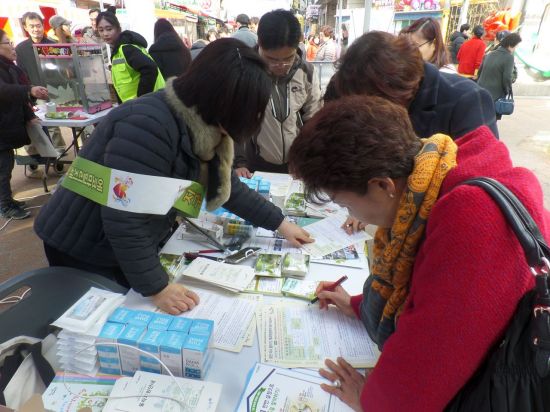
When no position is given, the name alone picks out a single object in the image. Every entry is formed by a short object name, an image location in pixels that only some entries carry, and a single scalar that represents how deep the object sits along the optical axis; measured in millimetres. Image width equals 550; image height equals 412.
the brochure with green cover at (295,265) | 1293
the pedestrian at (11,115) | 3242
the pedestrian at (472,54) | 6684
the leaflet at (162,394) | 784
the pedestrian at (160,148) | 1026
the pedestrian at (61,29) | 4829
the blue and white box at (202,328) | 909
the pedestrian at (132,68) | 3252
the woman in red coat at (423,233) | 560
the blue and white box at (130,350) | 871
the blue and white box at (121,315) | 936
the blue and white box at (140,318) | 927
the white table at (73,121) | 3332
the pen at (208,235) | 1442
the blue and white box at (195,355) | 860
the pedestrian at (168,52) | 3648
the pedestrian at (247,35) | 3686
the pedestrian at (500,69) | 5371
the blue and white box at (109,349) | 877
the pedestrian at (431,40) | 2264
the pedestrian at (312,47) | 8881
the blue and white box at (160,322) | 915
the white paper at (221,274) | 1200
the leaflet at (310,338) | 964
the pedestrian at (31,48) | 4191
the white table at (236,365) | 869
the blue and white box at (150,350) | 862
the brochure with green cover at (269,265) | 1288
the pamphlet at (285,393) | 831
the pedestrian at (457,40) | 8125
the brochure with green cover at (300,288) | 1194
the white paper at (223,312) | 1015
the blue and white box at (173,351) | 862
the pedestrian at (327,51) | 7121
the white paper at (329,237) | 1471
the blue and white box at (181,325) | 914
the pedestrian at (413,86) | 1272
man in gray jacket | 1895
